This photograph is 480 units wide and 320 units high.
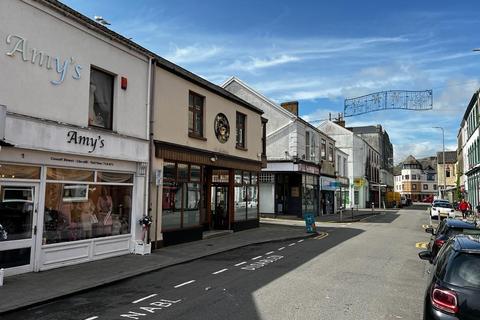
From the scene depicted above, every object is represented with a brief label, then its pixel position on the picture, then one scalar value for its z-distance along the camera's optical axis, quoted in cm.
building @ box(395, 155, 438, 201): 12106
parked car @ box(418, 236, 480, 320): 446
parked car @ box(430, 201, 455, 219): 3416
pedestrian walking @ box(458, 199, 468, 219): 3516
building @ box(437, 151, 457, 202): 8874
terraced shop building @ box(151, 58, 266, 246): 1506
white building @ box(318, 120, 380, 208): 5475
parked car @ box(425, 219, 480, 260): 1002
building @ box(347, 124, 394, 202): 7238
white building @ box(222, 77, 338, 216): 3152
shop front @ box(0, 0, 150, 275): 982
